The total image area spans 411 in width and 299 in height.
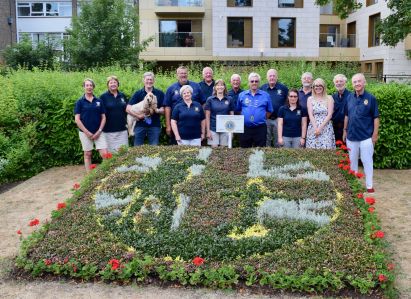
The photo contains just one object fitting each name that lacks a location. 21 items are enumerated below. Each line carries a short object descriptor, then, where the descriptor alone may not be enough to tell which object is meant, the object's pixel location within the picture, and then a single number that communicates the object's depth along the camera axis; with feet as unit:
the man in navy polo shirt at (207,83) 31.07
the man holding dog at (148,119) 30.19
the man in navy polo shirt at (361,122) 27.07
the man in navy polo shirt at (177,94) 30.01
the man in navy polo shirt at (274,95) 30.04
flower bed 16.75
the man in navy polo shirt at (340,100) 28.86
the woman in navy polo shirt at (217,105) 28.90
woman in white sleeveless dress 27.63
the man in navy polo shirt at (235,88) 30.38
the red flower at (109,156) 26.61
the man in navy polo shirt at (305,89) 28.91
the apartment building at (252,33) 101.96
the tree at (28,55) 83.97
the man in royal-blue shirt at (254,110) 28.50
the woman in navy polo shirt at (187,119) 28.27
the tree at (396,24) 52.70
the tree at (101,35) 76.18
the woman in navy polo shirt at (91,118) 29.78
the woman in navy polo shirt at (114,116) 30.30
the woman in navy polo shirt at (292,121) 28.43
